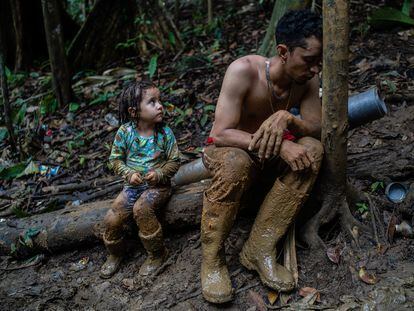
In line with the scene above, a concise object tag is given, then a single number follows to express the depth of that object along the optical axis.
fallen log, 4.20
